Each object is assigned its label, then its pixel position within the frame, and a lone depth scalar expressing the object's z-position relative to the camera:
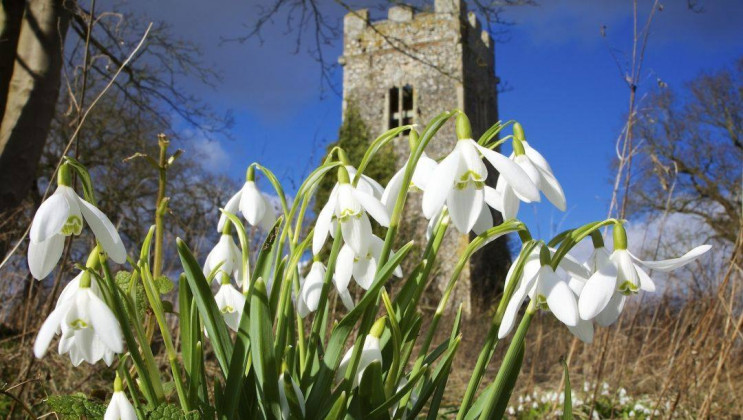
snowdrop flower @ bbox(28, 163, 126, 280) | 0.19
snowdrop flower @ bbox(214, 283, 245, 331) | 0.26
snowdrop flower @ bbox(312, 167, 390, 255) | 0.21
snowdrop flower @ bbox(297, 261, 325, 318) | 0.26
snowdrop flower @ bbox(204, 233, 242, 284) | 0.27
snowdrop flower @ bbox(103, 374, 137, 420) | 0.21
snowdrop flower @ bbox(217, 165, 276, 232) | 0.26
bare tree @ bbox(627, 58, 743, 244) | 11.57
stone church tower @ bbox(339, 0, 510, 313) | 11.61
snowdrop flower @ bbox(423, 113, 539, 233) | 0.19
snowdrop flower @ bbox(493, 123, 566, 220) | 0.21
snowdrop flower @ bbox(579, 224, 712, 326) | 0.20
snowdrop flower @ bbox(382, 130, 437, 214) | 0.23
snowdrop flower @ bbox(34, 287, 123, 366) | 0.19
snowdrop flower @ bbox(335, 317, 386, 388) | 0.22
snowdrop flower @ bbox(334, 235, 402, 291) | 0.23
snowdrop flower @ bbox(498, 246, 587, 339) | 0.20
